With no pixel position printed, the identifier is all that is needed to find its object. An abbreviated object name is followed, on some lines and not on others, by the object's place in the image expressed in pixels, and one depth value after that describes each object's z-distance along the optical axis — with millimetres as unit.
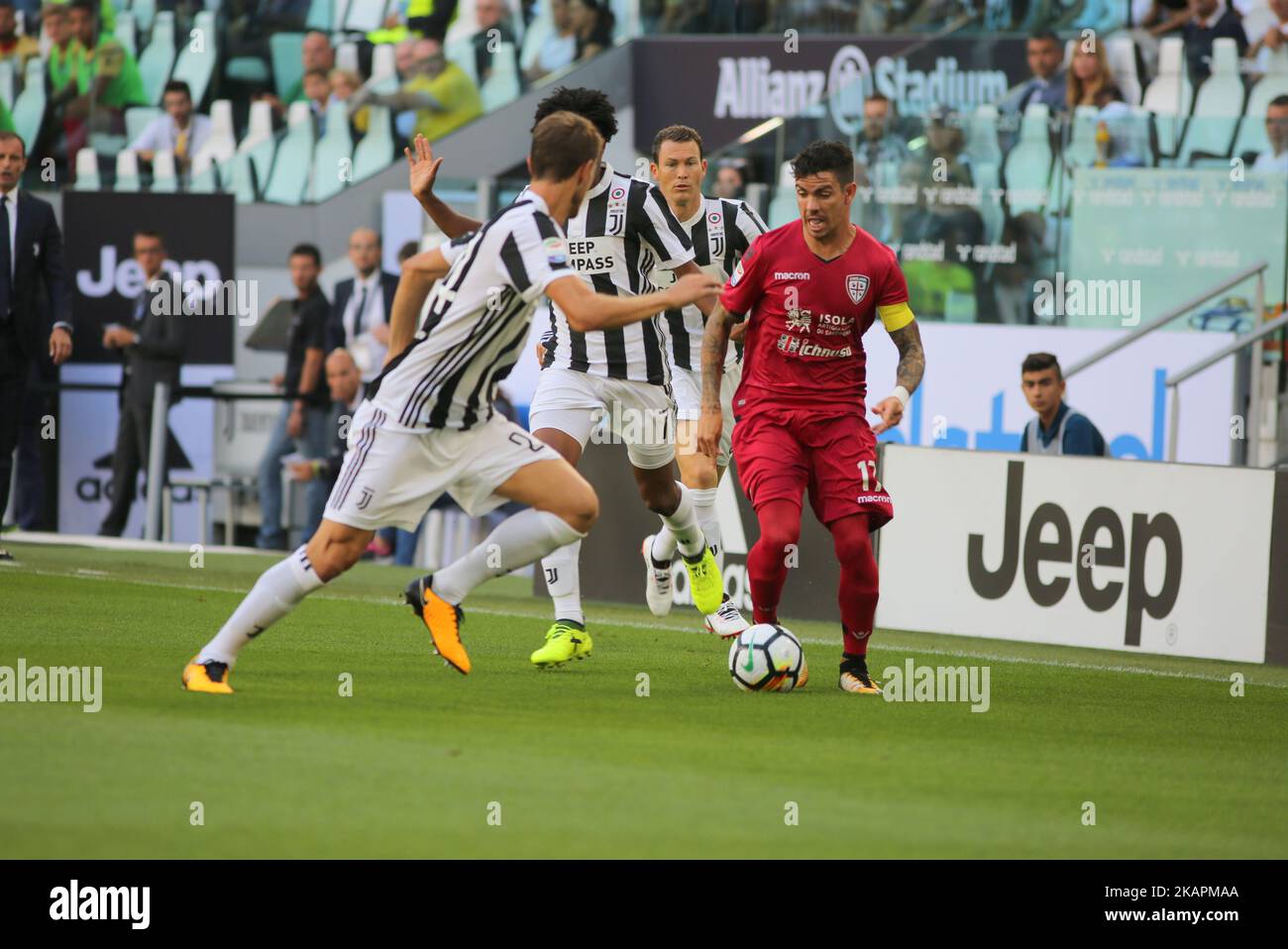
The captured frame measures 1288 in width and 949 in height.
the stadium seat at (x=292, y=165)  19828
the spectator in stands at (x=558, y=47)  20453
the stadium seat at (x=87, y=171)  18047
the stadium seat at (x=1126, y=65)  15773
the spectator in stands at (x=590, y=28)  20438
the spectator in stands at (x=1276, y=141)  13766
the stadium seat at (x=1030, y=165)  14117
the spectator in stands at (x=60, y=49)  21359
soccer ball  8031
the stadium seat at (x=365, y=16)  22047
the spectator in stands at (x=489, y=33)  20234
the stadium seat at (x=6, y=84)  21312
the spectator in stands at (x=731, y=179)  15102
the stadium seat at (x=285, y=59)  22016
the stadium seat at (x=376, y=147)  19906
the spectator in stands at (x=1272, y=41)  15555
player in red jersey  8031
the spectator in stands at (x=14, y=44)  21719
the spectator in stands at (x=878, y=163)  14664
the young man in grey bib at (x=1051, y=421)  11398
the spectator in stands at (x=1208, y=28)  16062
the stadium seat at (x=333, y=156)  19875
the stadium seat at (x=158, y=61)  21641
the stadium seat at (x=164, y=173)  19297
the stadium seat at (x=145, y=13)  22094
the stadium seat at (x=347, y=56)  21203
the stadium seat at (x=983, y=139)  14336
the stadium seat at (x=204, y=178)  19766
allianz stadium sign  19625
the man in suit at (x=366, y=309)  15523
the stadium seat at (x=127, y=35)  21859
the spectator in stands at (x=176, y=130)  20656
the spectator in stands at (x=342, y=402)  15086
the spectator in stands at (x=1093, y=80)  15586
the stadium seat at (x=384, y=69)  20219
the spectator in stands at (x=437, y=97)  20109
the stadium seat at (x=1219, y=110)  13961
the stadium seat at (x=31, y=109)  21147
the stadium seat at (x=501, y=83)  20234
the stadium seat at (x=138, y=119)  21047
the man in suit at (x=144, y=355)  15461
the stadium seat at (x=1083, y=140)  14039
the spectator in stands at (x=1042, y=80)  15680
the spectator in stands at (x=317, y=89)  20812
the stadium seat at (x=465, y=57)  20172
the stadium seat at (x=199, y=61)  21812
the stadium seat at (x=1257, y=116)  14000
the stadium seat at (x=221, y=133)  20719
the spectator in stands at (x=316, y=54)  21172
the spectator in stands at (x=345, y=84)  20406
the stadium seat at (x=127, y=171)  18484
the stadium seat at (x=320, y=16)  22359
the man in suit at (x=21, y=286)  12930
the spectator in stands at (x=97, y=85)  21172
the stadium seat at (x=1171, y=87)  15375
